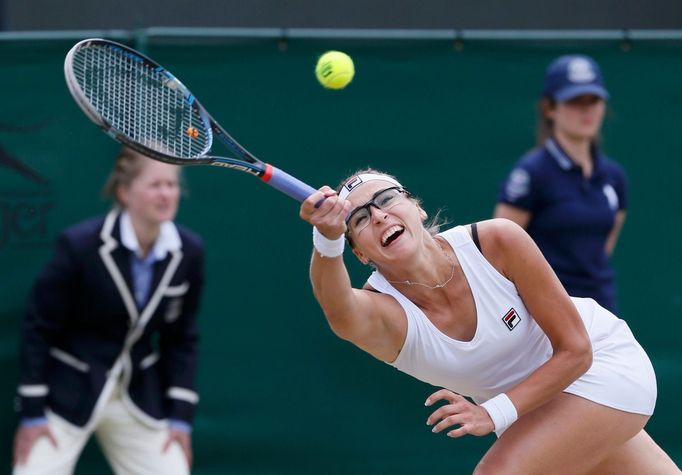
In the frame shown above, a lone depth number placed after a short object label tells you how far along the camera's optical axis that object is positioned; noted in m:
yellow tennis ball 9.43
